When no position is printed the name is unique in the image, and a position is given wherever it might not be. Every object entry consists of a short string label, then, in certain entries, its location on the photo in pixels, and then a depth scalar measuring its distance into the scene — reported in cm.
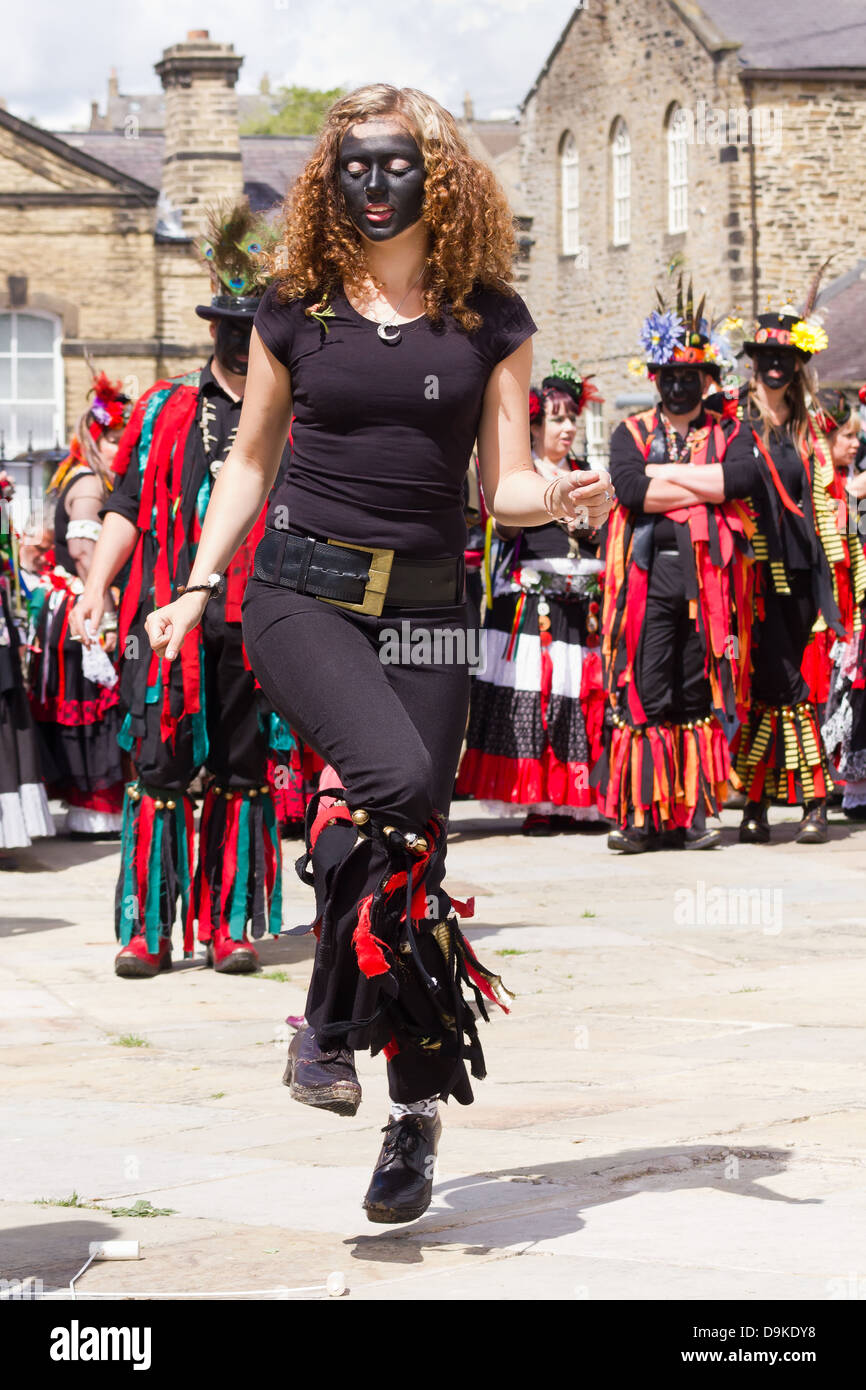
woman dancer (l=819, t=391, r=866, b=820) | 1076
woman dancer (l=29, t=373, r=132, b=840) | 1043
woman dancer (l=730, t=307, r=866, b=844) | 994
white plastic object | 370
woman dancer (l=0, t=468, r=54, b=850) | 941
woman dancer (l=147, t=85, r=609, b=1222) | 390
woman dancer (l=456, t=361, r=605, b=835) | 1041
